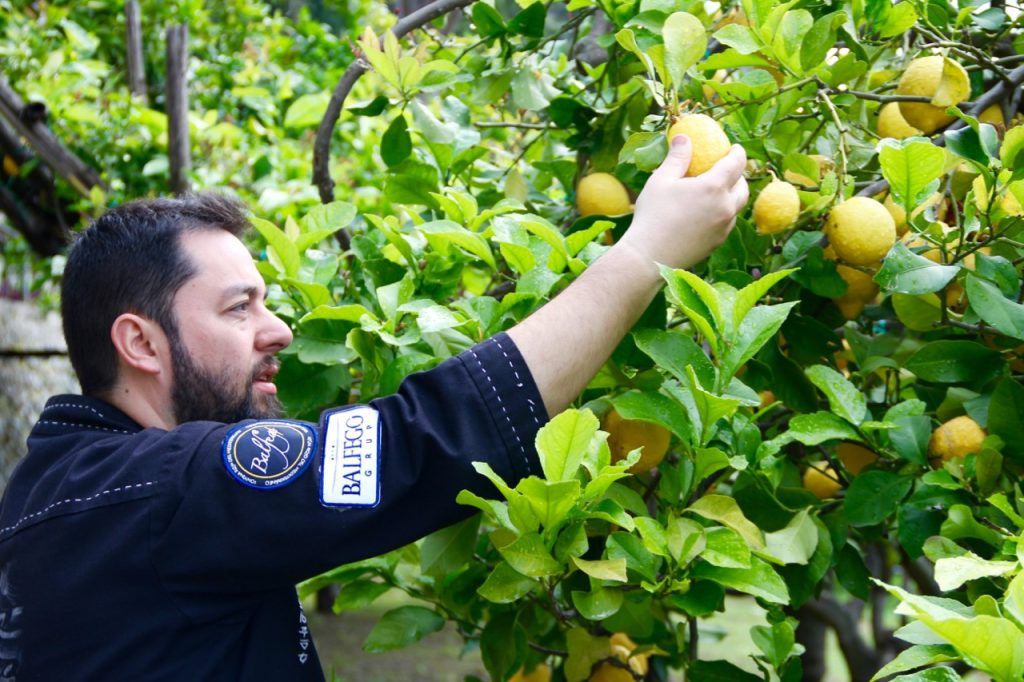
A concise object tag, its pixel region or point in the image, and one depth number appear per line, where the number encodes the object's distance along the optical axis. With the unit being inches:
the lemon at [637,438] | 53.0
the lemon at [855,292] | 57.4
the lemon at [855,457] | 60.7
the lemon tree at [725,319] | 47.2
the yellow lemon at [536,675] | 76.2
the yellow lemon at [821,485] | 65.0
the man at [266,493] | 48.0
